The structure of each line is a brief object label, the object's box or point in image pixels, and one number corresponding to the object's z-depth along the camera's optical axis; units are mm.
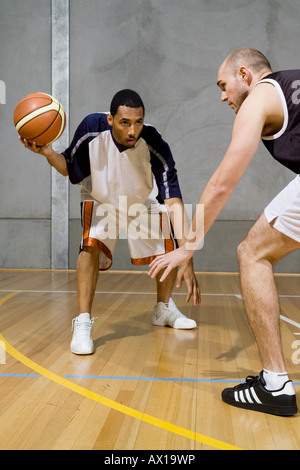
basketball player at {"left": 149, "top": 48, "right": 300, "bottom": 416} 1826
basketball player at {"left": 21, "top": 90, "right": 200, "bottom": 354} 3002
